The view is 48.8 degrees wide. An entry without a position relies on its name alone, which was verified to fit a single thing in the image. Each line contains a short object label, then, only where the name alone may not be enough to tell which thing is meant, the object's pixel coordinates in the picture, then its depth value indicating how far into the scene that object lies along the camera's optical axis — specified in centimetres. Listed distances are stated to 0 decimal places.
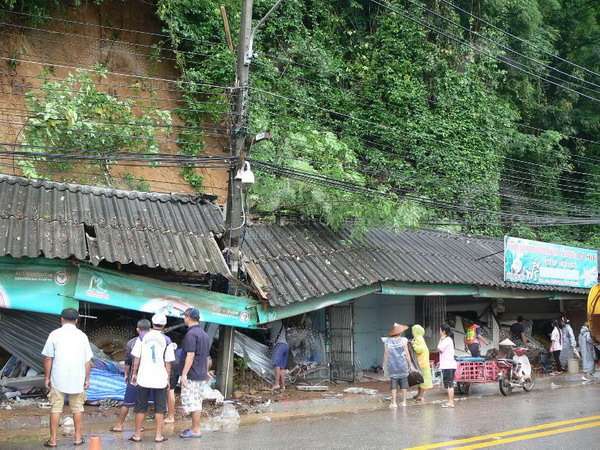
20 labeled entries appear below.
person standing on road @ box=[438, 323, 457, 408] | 1336
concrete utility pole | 1260
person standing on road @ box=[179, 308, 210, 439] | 930
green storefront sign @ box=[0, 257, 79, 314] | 1074
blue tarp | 1151
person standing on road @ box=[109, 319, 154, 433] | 945
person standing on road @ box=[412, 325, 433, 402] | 1375
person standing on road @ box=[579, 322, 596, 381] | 1862
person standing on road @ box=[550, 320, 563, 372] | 1978
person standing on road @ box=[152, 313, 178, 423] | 911
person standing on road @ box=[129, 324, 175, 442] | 884
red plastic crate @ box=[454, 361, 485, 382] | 1480
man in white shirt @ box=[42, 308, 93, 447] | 830
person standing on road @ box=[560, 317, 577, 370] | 2020
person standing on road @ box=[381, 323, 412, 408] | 1290
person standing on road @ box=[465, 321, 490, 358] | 1667
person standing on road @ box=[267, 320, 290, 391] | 1399
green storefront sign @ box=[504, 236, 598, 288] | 1855
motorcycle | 1493
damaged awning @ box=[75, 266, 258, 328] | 1123
